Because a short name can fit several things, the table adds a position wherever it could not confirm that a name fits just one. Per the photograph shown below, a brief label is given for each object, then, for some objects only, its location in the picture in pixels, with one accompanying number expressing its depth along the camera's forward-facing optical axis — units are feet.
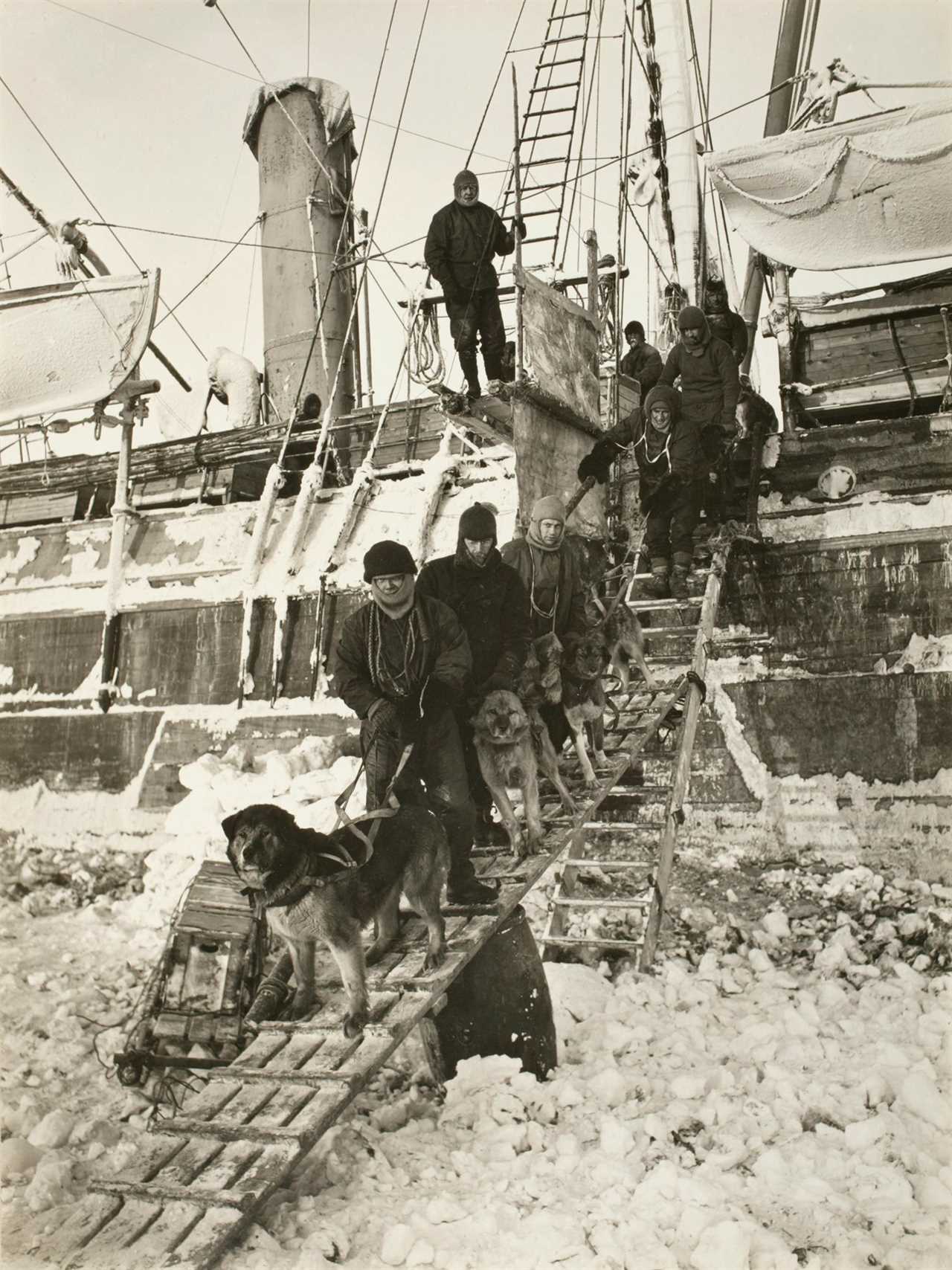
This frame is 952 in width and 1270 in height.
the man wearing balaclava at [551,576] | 20.44
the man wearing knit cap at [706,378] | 28.86
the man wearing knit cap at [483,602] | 17.26
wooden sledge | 17.01
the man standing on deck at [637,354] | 37.91
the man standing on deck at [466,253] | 28.99
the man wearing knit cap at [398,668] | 14.73
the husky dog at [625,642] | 23.03
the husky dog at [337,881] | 11.49
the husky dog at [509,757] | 16.89
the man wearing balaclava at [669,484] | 28.27
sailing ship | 28.86
